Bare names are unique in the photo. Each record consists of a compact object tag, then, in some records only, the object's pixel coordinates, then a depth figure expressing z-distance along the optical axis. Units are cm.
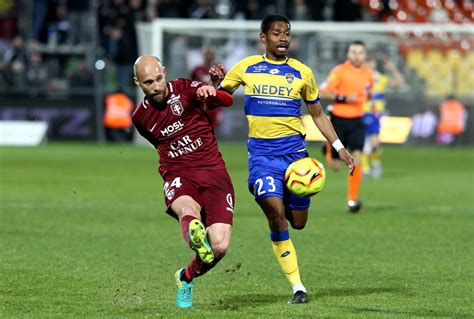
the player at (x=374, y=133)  4750
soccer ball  1870
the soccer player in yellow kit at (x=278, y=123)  1911
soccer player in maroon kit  1787
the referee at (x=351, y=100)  3475
